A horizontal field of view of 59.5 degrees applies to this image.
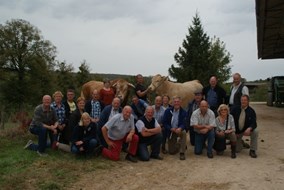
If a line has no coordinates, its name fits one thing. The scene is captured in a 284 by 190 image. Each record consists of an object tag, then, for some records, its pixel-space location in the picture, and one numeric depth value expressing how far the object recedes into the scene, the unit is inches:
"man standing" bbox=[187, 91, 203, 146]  230.2
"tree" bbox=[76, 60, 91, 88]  785.0
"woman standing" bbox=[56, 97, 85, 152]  204.8
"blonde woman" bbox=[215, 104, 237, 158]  211.2
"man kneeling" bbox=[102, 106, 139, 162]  197.8
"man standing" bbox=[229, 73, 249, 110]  230.0
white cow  276.4
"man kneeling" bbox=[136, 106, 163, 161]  204.6
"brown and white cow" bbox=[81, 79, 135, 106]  261.8
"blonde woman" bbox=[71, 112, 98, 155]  193.2
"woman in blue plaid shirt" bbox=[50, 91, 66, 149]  211.2
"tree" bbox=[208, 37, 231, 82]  765.3
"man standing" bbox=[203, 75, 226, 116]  235.6
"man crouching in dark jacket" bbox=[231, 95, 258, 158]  211.0
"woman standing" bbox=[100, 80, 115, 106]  245.0
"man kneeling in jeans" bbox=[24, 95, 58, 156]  199.6
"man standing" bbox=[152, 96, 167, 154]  224.4
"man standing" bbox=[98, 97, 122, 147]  207.8
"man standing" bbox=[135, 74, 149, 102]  251.1
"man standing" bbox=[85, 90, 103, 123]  223.7
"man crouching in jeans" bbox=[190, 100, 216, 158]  210.8
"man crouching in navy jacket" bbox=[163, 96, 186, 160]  217.3
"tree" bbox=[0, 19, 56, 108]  914.6
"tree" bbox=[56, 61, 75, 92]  902.6
